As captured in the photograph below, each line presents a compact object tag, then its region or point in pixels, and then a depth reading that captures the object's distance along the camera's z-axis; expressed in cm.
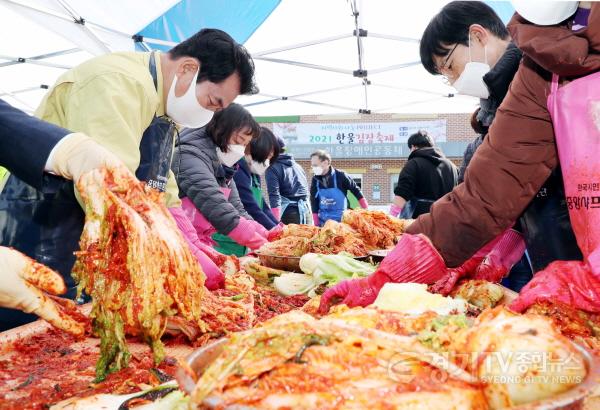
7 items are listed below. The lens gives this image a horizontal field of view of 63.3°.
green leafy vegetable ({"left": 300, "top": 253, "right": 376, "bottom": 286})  258
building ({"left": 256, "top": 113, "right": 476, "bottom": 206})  2211
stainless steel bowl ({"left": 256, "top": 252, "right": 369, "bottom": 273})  289
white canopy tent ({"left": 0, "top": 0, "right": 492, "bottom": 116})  621
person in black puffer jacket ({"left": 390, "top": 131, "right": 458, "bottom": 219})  652
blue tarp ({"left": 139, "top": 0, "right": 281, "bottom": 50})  643
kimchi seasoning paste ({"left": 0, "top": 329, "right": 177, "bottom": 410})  123
